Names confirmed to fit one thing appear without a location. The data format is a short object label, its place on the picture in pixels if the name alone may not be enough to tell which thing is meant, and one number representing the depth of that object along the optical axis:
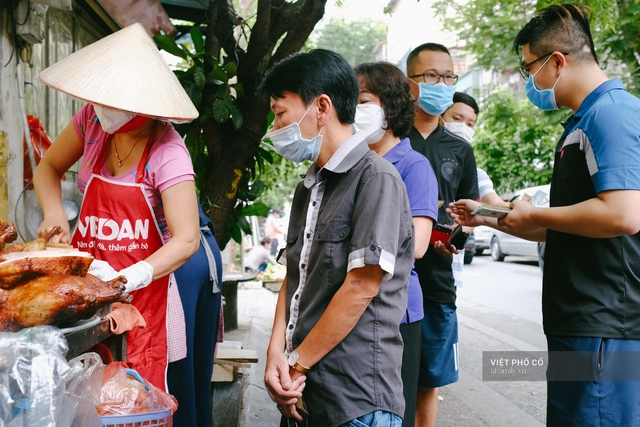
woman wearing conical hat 2.28
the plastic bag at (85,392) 1.46
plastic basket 1.56
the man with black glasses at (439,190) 3.20
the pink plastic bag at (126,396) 1.62
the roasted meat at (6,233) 1.75
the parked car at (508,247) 16.08
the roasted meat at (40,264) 1.58
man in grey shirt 1.77
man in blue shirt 2.08
